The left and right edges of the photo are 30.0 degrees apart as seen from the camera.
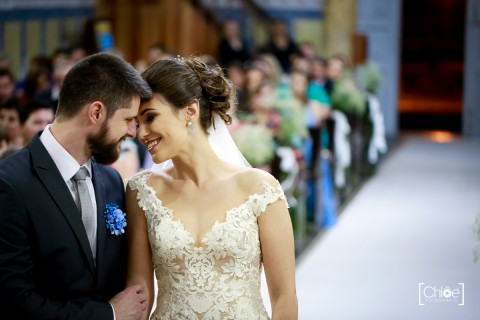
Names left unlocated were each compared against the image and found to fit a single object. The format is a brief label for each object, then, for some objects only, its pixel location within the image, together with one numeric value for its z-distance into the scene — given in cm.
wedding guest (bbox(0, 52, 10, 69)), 958
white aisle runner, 564
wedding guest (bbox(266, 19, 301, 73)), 1335
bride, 305
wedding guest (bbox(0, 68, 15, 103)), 805
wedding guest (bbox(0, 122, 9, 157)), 515
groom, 270
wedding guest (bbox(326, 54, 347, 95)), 1113
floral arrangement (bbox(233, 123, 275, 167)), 648
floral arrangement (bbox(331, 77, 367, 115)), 1023
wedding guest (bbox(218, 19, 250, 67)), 1257
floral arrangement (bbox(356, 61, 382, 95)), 1240
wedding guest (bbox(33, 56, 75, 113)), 792
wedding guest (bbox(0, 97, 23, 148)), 579
